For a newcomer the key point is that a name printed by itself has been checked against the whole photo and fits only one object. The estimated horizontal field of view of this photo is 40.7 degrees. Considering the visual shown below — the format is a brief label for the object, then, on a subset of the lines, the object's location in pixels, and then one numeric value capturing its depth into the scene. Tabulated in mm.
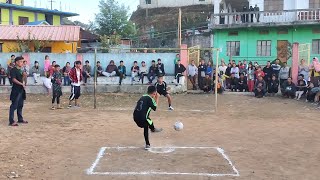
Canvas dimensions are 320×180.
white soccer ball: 11039
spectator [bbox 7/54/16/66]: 22738
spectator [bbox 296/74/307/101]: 20484
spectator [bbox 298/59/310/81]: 21609
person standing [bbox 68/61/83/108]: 16562
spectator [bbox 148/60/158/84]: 22797
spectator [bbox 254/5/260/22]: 33594
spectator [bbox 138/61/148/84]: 23047
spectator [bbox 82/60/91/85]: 22716
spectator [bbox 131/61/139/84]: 23047
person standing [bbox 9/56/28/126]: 12508
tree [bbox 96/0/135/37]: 52031
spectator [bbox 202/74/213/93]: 22245
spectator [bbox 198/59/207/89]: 22594
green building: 32844
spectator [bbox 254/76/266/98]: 21141
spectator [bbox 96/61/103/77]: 23116
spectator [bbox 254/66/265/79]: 21645
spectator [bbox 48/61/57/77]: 22053
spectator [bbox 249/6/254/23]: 33812
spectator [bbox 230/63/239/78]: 22805
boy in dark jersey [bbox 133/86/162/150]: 9555
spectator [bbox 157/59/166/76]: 22725
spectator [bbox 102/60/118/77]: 23234
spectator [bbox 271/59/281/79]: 21923
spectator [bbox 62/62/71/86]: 22297
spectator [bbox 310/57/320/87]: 20514
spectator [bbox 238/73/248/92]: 22578
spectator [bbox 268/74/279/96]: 21402
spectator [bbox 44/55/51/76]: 23347
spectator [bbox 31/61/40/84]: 22900
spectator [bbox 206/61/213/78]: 22603
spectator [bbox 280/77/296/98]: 20734
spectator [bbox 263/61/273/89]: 21688
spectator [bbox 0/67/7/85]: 22391
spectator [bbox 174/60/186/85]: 22516
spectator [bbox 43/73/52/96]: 22203
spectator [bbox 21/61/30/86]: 22500
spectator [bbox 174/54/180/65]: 23372
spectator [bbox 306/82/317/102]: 19188
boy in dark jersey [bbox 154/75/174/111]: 16047
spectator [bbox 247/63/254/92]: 22531
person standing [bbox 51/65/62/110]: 16688
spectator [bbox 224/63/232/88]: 23053
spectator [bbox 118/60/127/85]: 23055
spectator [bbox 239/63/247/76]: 22872
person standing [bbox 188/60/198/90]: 22938
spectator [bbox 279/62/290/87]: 21797
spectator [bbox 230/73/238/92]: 22719
